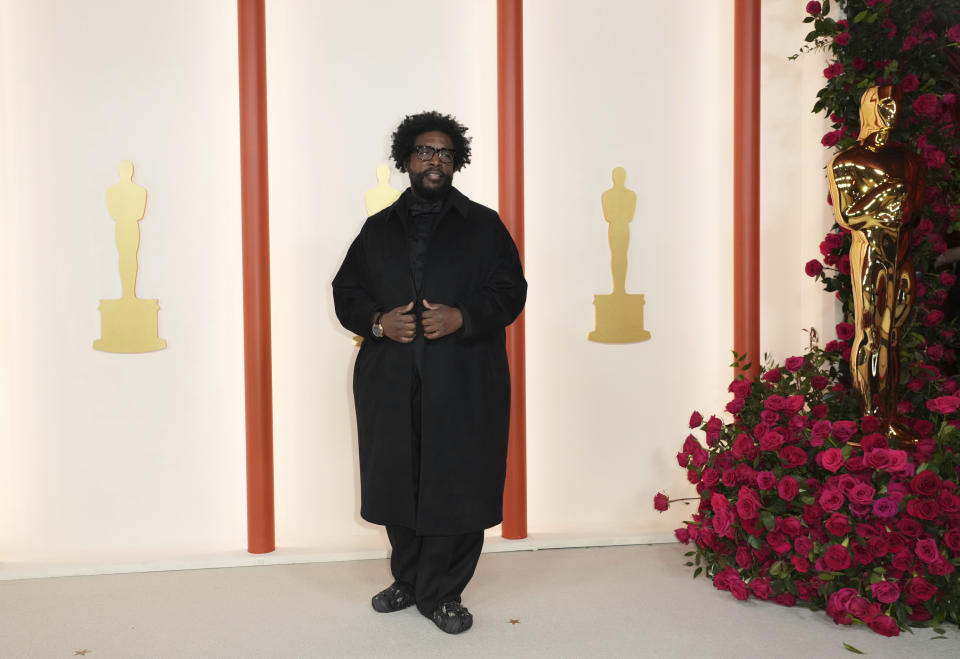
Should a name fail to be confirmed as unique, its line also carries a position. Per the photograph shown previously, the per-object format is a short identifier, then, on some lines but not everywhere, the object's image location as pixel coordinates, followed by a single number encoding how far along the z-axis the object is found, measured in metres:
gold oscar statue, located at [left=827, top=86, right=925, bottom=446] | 2.74
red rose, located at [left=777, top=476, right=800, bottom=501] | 2.60
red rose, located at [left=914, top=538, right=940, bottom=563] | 2.39
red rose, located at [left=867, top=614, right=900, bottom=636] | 2.42
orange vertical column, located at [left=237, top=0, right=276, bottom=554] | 3.18
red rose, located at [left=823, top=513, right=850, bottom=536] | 2.49
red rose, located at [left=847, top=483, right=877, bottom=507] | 2.45
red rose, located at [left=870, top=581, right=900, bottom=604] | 2.41
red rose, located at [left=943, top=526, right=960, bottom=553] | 2.42
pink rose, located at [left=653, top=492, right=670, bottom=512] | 3.03
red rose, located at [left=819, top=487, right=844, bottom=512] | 2.50
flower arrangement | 2.46
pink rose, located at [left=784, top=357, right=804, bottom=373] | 3.04
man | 2.54
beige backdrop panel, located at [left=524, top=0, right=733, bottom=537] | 3.53
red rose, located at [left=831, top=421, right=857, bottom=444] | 2.74
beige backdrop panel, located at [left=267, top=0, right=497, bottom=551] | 3.37
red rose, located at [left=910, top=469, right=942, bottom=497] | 2.44
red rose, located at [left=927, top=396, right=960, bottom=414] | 2.66
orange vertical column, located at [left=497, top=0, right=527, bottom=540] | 3.34
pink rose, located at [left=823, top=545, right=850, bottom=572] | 2.46
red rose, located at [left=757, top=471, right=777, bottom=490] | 2.68
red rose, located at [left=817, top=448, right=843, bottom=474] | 2.56
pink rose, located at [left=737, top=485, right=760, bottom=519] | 2.65
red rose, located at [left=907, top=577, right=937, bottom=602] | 2.43
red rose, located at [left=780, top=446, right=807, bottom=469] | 2.67
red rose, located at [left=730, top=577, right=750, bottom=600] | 2.69
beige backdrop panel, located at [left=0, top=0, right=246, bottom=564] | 3.22
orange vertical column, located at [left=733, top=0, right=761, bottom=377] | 3.48
